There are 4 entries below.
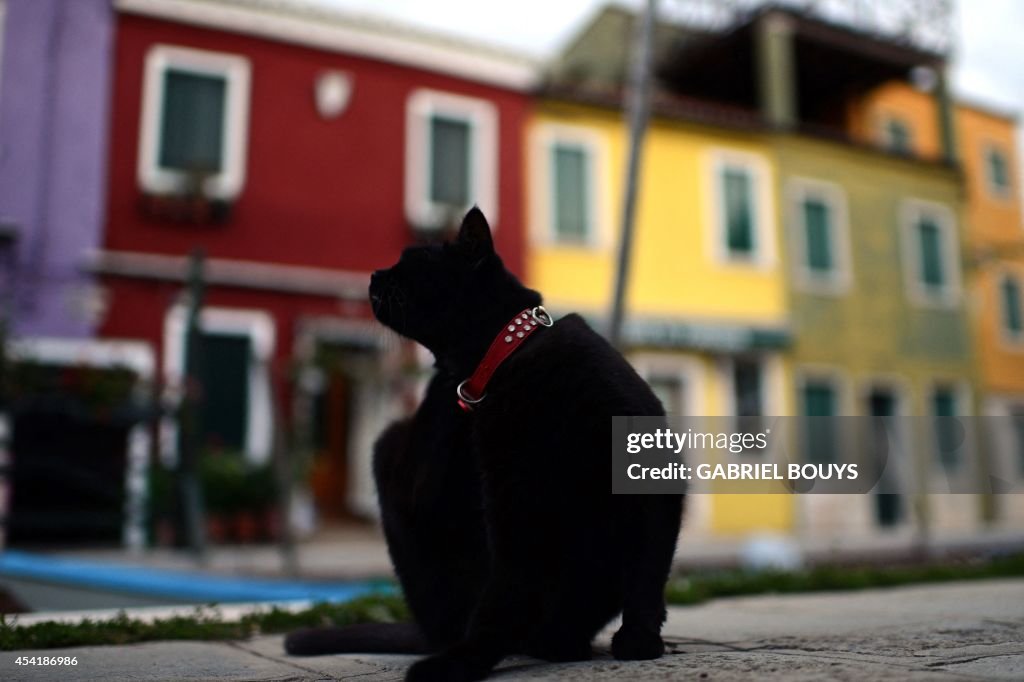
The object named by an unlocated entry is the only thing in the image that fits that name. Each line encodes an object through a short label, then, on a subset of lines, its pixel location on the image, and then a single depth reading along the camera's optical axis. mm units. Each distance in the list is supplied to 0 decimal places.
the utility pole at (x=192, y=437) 7520
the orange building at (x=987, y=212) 17203
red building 10492
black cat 1882
